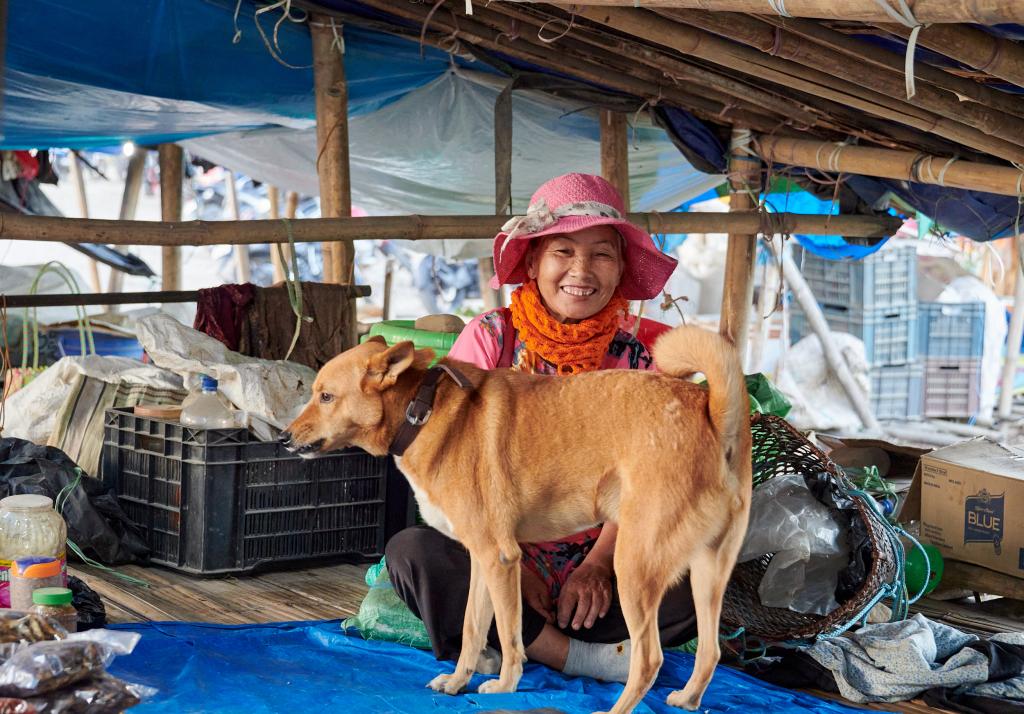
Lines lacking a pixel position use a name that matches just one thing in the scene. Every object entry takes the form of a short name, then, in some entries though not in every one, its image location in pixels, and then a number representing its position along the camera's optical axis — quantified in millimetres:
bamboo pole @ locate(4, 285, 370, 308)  4949
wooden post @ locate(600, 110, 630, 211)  6602
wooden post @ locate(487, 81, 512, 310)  6145
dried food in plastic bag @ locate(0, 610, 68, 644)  2660
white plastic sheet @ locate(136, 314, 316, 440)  4516
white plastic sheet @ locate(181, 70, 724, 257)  6840
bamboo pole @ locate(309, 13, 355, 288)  5562
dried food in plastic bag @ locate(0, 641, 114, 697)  2377
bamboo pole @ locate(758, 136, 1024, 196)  4844
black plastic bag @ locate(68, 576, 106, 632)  3566
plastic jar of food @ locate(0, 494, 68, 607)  3438
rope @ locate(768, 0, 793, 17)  2910
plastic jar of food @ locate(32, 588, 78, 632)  2990
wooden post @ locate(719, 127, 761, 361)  6539
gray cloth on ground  3441
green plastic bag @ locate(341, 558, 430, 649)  3613
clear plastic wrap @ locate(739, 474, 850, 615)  3936
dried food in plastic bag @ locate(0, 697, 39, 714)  2328
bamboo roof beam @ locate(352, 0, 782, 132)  5609
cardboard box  4562
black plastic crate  4383
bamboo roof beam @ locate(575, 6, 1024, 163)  4531
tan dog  2762
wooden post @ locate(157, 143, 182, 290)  9195
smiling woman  3354
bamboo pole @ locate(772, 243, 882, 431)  10859
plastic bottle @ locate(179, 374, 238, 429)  4414
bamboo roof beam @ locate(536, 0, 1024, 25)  2488
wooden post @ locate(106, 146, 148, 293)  10148
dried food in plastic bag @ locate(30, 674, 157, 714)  2391
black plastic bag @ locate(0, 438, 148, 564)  4445
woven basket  3691
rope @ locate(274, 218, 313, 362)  4984
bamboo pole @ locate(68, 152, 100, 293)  11180
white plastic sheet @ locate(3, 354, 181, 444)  5039
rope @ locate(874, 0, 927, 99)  2672
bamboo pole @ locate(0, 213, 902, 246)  4301
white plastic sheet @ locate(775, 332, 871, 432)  11055
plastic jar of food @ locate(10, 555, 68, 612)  3133
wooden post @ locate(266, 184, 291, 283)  11695
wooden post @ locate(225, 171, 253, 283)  11789
